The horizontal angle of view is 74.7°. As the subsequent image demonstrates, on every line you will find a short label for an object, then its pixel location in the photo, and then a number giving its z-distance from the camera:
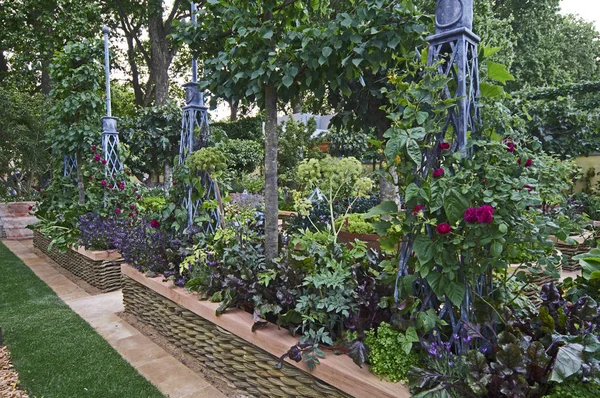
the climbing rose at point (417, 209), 1.62
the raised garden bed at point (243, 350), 1.70
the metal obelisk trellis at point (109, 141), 5.25
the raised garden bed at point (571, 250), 4.96
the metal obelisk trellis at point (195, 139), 3.45
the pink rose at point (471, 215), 1.46
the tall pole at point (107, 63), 4.98
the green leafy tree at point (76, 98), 5.39
